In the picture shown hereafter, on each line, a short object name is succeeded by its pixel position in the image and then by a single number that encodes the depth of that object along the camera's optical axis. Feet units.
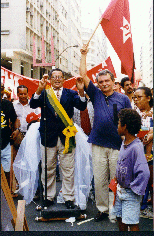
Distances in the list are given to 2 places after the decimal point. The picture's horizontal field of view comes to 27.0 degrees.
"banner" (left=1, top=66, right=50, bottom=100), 22.05
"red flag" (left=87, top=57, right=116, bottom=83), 23.45
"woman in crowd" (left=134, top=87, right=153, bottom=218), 12.56
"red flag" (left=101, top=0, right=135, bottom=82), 13.02
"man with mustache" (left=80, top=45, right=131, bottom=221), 12.89
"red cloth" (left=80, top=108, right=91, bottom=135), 15.96
